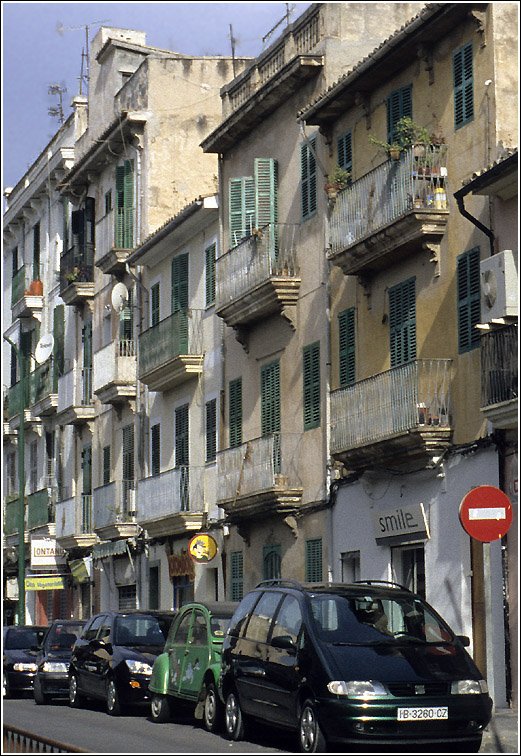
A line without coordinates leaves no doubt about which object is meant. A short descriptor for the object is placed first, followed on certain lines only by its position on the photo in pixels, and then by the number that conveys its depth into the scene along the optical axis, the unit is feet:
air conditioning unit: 66.59
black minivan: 49.90
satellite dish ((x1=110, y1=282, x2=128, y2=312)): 133.20
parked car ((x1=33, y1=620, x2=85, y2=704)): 87.40
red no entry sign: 52.85
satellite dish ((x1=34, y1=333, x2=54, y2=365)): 164.45
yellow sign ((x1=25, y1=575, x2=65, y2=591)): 144.05
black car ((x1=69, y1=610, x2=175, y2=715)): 74.02
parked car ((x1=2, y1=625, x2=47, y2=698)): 98.53
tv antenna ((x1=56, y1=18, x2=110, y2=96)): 157.02
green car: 62.95
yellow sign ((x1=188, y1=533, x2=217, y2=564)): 103.19
